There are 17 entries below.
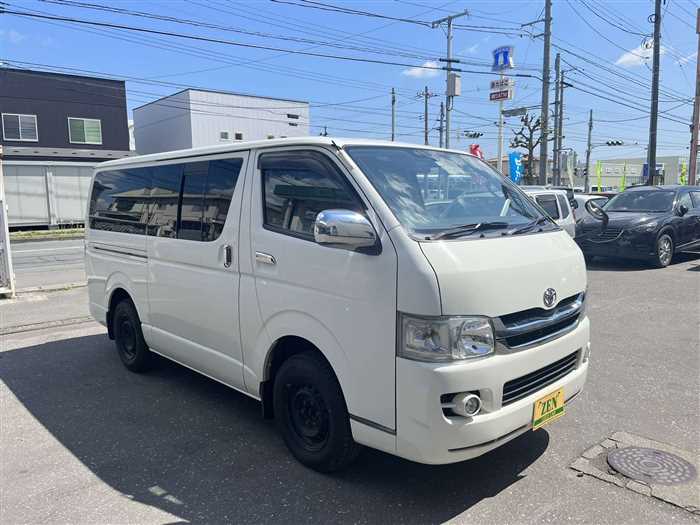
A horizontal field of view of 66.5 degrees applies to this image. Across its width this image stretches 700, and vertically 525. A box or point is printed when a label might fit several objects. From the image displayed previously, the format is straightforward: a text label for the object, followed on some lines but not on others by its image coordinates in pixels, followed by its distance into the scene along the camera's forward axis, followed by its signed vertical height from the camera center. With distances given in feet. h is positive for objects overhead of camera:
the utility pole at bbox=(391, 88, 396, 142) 145.89 +19.79
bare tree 88.53 +8.08
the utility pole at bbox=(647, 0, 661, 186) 77.30 +13.04
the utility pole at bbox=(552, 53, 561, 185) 98.48 +13.02
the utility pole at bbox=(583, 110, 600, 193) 191.83 +19.14
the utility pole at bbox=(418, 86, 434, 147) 139.45 +21.97
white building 130.00 +18.79
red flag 70.53 +5.59
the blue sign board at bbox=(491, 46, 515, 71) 85.25 +20.79
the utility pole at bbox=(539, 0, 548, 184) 76.28 +16.59
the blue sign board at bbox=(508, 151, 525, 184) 96.84 +4.76
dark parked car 36.47 -2.74
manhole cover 10.66 -5.75
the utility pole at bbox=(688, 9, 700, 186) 85.05 +9.09
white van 8.95 -2.00
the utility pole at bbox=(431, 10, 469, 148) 75.00 +15.79
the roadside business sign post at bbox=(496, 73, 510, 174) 87.15 +9.26
